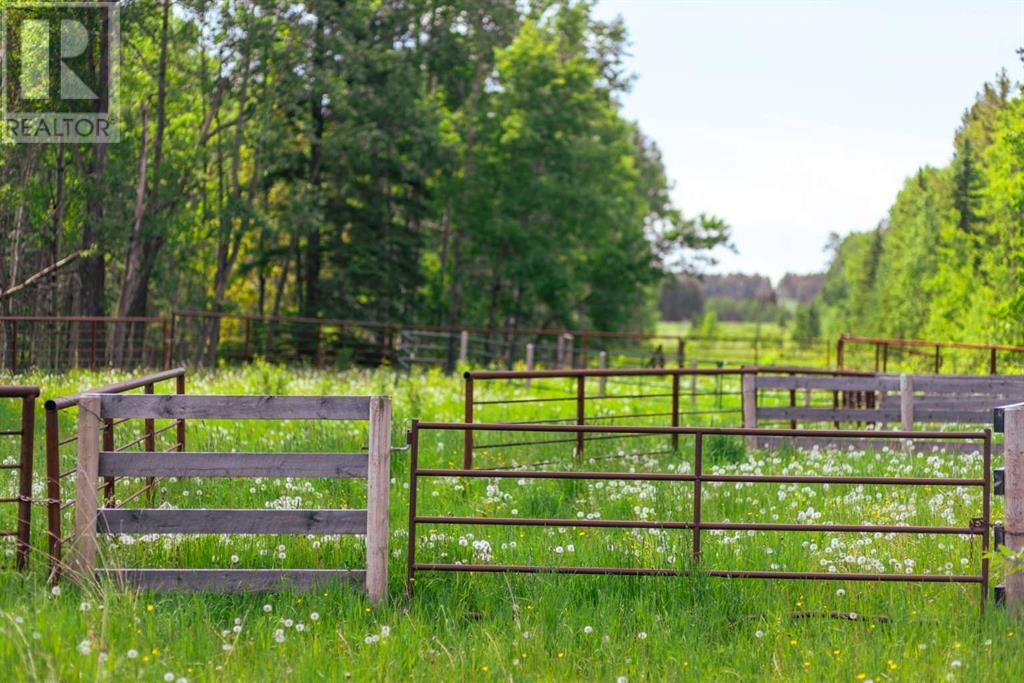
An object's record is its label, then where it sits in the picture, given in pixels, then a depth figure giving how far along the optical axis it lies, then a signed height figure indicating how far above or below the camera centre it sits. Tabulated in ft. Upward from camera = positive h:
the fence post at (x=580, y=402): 78.29 -3.51
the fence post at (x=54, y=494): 45.88 -4.13
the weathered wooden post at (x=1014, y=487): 45.96 -3.62
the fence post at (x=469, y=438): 71.26 -4.39
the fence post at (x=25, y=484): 46.14 -3.90
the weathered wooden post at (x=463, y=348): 191.52 -3.98
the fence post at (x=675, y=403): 87.20 -3.90
